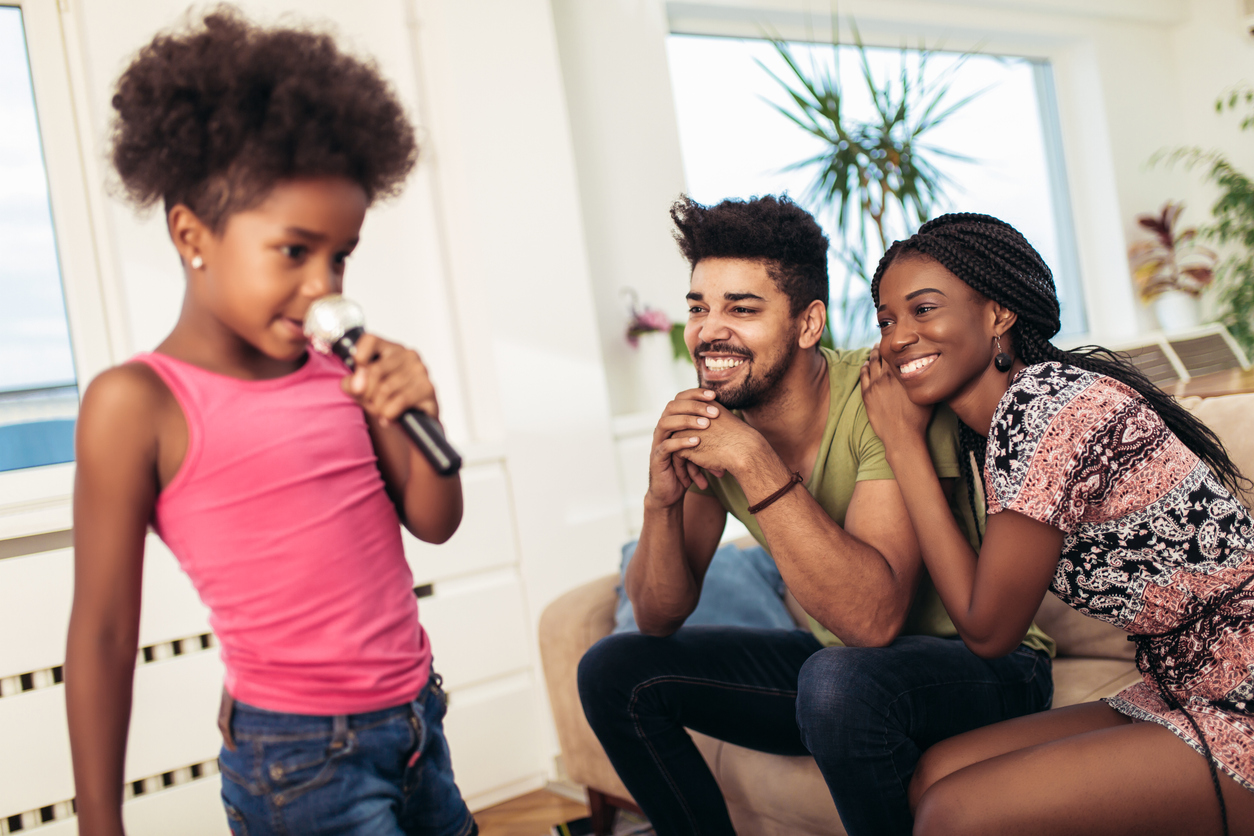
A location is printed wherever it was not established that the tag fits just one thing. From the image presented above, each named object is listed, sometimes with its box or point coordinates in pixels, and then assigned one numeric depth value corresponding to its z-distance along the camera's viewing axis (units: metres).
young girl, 0.75
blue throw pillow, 2.05
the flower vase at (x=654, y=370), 3.12
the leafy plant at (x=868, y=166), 3.44
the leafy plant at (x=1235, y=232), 4.66
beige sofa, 1.60
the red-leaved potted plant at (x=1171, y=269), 4.84
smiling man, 1.35
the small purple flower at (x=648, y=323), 3.08
